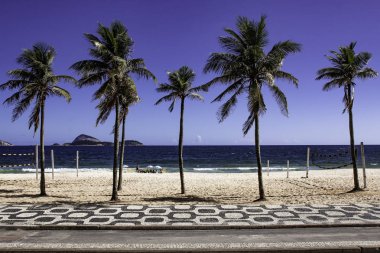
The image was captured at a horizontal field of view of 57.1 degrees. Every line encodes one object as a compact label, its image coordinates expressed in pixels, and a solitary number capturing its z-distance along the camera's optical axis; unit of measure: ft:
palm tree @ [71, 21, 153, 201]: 52.31
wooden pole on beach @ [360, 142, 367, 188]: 63.36
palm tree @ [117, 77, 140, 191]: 53.20
